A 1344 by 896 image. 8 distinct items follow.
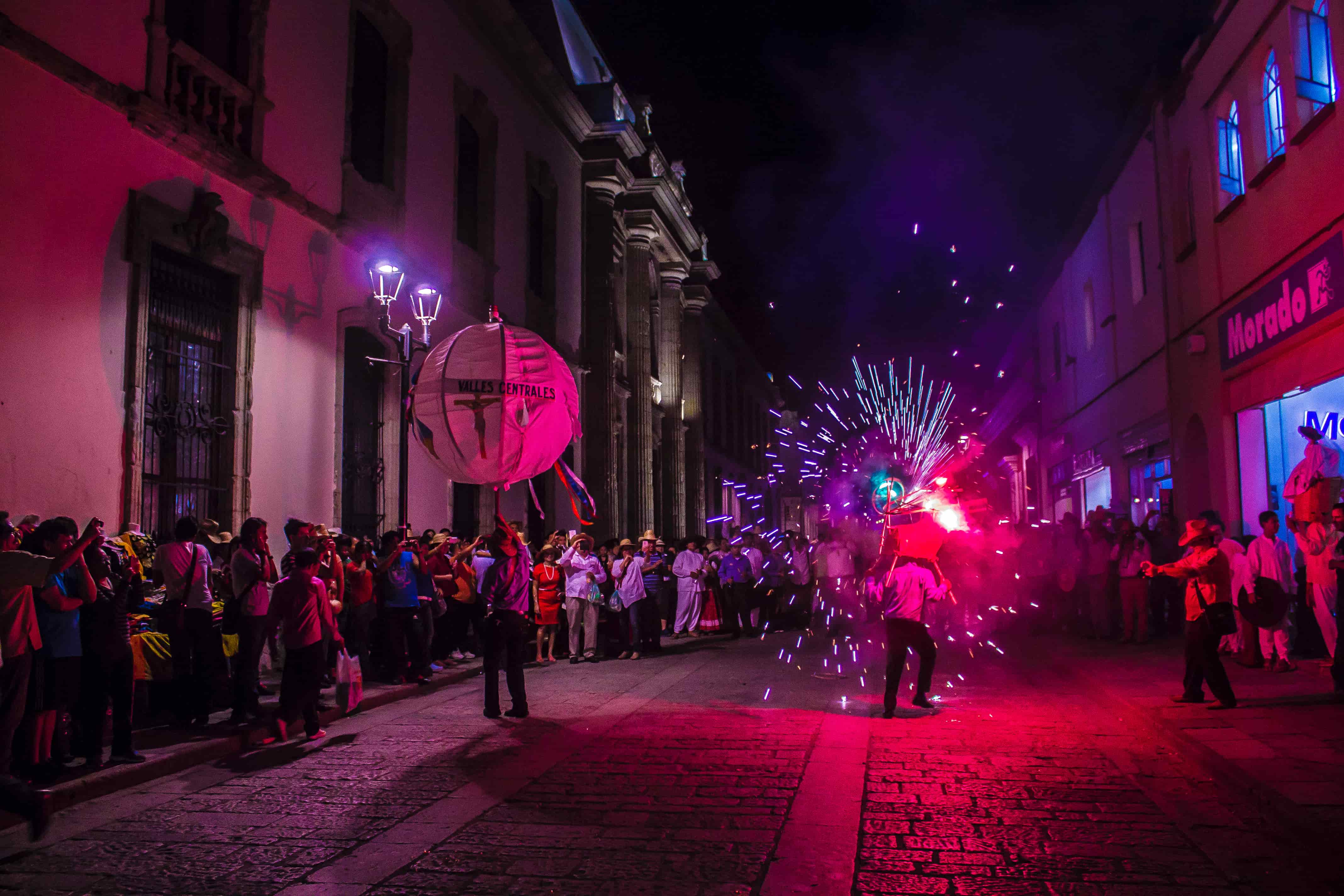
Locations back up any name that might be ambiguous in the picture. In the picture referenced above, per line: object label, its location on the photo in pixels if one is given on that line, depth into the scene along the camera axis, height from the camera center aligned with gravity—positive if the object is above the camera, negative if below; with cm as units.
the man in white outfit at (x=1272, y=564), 1045 -30
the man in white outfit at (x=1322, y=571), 1004 -36
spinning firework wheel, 2634 +109
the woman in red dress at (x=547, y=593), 1403 -73
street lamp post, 1244 +287
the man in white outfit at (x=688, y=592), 1803 -94
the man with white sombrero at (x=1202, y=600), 850 -54
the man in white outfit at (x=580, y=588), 1420 -66
